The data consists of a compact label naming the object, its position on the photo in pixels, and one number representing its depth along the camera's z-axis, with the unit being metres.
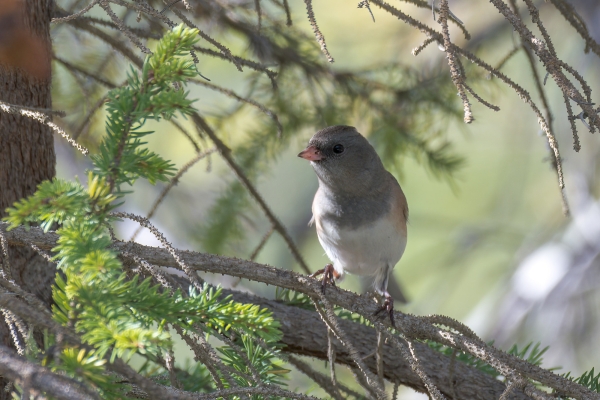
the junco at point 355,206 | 5.10
